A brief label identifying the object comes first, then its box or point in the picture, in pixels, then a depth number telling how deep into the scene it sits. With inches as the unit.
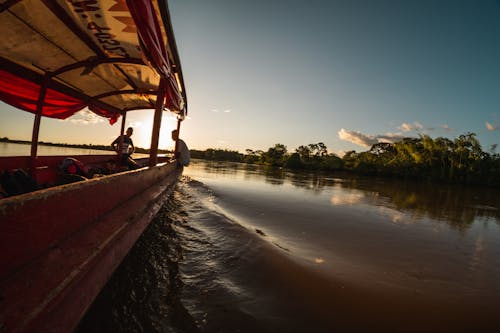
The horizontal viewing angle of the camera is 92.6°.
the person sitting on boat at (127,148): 238.1
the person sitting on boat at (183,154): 619.5
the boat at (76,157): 49.2
